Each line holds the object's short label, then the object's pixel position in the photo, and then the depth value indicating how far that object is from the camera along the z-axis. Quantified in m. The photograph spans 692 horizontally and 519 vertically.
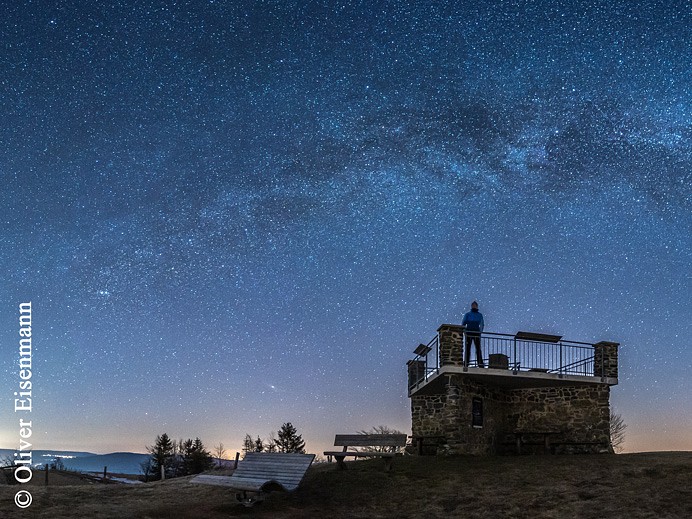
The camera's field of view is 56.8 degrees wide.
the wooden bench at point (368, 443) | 17.75
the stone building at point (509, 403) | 20.20
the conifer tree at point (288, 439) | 53.25
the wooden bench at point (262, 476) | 13.89
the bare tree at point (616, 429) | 47.81
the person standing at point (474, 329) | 20.98
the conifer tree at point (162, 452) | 52.34
